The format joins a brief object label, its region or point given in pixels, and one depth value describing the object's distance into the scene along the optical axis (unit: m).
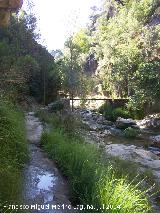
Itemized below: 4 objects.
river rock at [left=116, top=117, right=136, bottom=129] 11.15
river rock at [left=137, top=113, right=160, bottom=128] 11.55
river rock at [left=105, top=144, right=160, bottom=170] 5.44
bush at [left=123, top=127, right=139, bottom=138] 9.49
